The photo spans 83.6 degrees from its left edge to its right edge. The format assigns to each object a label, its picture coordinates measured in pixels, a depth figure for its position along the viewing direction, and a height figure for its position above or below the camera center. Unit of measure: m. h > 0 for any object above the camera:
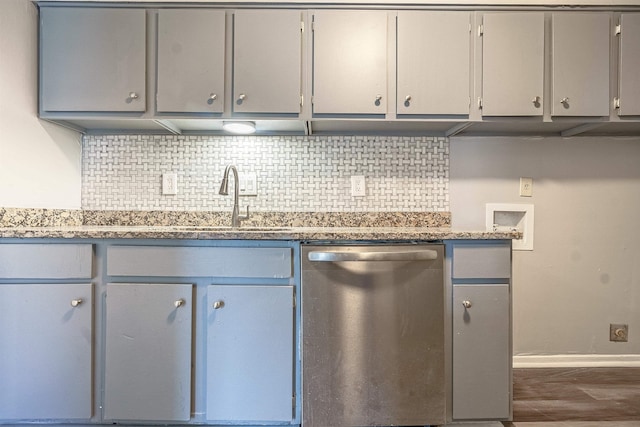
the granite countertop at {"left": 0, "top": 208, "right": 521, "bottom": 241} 1.92 -0.03
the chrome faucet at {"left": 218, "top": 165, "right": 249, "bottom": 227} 1.74 +0.11
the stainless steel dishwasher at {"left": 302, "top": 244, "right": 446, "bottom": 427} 1.34 -0.46
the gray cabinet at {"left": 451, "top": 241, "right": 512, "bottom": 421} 1.38 -0.45
